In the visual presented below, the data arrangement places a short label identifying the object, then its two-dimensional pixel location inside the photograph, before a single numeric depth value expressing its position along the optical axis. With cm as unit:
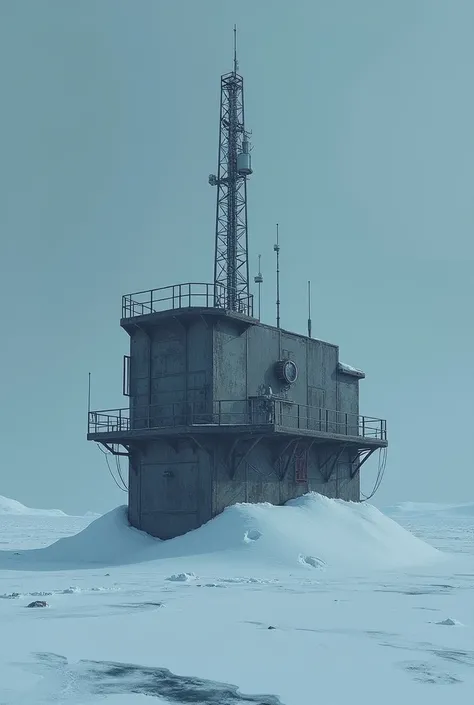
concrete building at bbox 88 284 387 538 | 3139
